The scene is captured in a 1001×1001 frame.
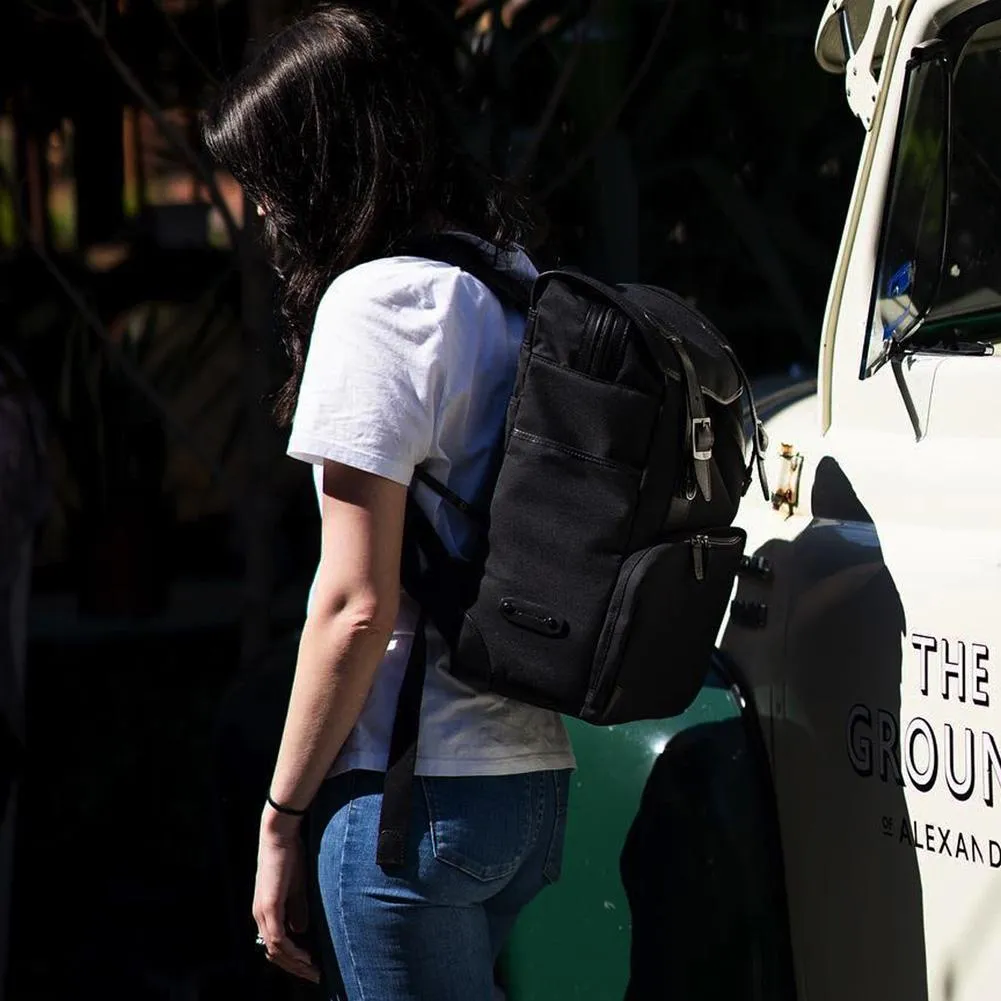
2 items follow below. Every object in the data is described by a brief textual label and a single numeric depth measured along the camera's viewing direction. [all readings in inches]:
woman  128.4
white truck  137.6
